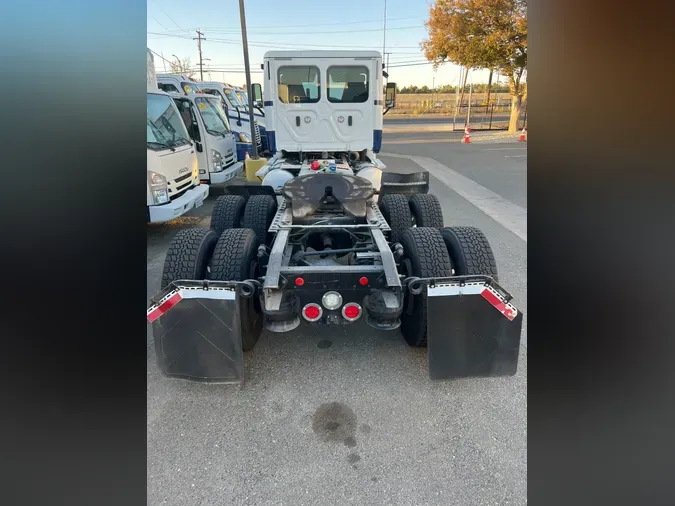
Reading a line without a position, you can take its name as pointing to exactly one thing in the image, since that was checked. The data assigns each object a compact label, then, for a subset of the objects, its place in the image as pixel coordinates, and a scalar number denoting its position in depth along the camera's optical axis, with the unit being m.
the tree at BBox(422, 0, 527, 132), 18.02
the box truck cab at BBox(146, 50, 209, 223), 5.59
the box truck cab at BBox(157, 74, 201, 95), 10.80
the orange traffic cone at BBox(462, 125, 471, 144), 18.58
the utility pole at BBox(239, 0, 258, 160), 9.81
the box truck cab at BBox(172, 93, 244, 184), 8.43
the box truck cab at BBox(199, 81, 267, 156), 12.36
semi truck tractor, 2.41
